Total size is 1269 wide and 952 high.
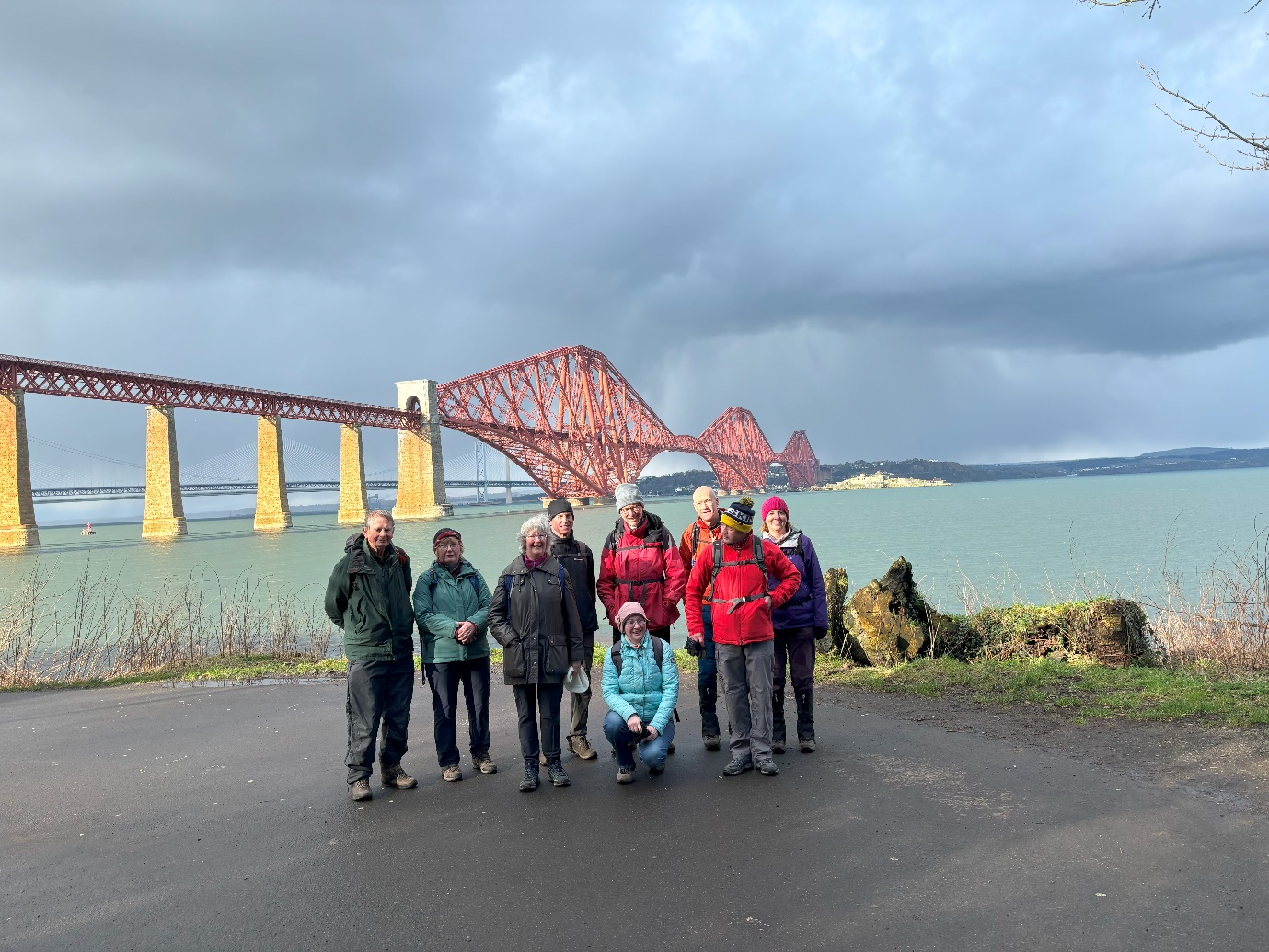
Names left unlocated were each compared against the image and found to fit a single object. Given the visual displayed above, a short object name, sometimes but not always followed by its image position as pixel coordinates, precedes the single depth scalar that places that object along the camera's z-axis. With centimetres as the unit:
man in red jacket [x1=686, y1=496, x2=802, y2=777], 537
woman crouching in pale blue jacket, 526
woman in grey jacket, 530
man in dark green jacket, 513
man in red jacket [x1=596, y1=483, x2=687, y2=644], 585
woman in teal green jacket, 547
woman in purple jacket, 577
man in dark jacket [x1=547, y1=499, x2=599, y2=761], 568
